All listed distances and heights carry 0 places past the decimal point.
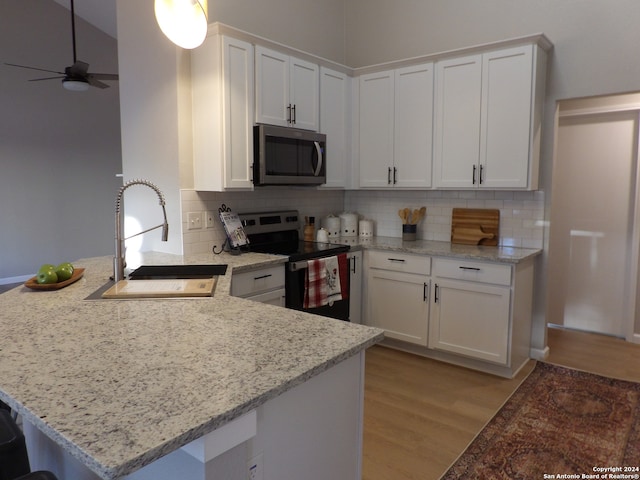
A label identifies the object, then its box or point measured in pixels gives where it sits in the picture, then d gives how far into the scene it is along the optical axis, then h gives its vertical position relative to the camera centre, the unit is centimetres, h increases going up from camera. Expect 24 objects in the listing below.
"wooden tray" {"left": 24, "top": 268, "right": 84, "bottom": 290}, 200 -36
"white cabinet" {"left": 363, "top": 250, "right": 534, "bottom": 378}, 320 -76
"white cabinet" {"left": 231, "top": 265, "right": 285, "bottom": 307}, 279 -52
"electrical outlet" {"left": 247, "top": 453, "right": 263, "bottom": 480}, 116 -67
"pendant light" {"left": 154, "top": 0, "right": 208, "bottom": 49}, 178 +72
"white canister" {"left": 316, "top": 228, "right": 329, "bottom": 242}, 385 -27
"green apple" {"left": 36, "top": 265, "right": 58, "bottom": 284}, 200 -32
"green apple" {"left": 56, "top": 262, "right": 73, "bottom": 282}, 207 -32
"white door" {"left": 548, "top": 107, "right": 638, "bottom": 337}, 393 -16
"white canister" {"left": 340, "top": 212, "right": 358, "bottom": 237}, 428 -19
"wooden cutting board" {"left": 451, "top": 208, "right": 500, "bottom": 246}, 371 -17
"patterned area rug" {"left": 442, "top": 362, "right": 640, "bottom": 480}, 218 -123
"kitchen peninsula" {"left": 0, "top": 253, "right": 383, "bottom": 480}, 89 -42
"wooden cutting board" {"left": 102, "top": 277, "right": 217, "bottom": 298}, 188 -37
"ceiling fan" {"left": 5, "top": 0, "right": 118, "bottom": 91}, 483 +135
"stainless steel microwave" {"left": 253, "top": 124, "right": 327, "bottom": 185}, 320 +35
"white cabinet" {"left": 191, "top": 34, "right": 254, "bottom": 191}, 298 +59
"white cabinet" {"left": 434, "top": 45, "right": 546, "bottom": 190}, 327 +64
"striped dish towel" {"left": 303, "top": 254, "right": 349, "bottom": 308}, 324 -56
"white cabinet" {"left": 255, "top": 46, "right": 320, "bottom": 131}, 322 +84
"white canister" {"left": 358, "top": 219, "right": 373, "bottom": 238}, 425 -23
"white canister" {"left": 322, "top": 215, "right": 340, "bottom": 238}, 418 -20
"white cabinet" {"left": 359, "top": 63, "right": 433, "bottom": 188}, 373 +65
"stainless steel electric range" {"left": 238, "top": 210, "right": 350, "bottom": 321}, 315 -33
